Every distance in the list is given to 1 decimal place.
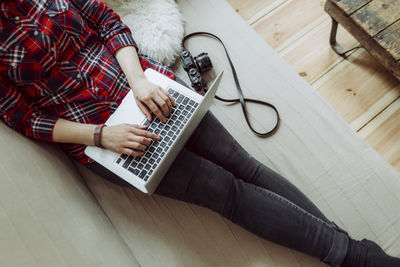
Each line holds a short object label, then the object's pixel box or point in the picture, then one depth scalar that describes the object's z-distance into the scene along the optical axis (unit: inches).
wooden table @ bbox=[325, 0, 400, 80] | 38.2
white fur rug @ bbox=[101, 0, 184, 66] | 43.8
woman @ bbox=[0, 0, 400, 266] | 31.6
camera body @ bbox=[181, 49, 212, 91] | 43.7
